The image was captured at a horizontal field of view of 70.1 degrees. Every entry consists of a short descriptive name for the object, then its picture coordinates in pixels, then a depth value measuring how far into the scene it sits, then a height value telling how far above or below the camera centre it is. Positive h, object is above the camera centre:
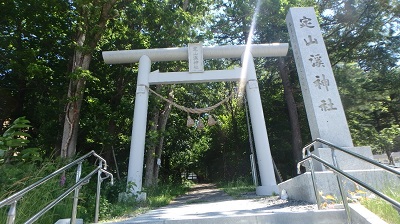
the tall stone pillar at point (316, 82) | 5.65 +2.43
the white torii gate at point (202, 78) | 7.90 +3.69
